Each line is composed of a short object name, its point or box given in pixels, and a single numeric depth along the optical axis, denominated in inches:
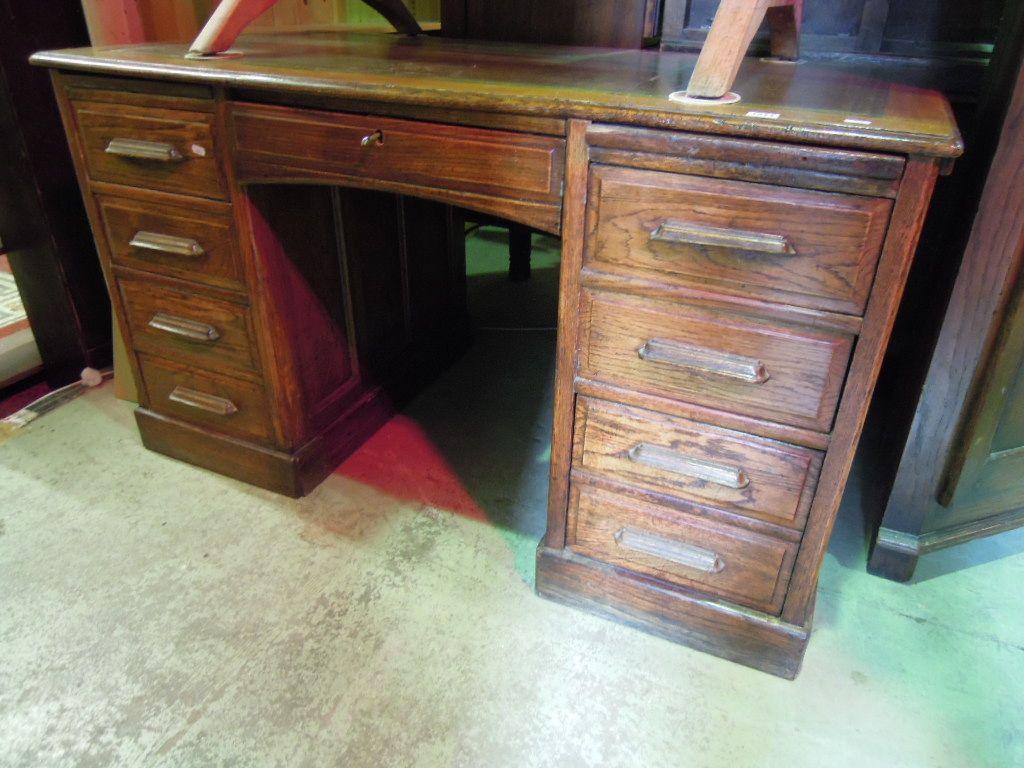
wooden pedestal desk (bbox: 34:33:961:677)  34.1
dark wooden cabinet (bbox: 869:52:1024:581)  41.2
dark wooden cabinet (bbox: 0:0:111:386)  62.8
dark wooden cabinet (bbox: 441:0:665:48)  64.8
